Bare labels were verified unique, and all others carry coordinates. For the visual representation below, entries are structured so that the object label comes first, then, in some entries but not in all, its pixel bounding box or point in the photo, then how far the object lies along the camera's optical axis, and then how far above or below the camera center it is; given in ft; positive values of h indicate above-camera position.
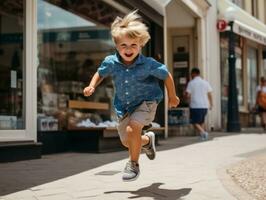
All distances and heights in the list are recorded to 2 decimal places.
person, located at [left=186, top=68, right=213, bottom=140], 47.80 +1.84
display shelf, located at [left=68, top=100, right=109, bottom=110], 40.20 +1.20
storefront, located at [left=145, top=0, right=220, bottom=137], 61.52 +7.98
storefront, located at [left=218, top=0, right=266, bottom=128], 67.64 +8.38
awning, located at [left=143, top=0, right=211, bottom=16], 46.71 +10.05
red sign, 65.51 +10.65
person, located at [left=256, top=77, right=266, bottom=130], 65.10 +2.10
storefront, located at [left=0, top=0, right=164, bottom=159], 30.37 +3.72
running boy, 19.03 +1.27
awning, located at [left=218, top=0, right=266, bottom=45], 66.59 +11.83
